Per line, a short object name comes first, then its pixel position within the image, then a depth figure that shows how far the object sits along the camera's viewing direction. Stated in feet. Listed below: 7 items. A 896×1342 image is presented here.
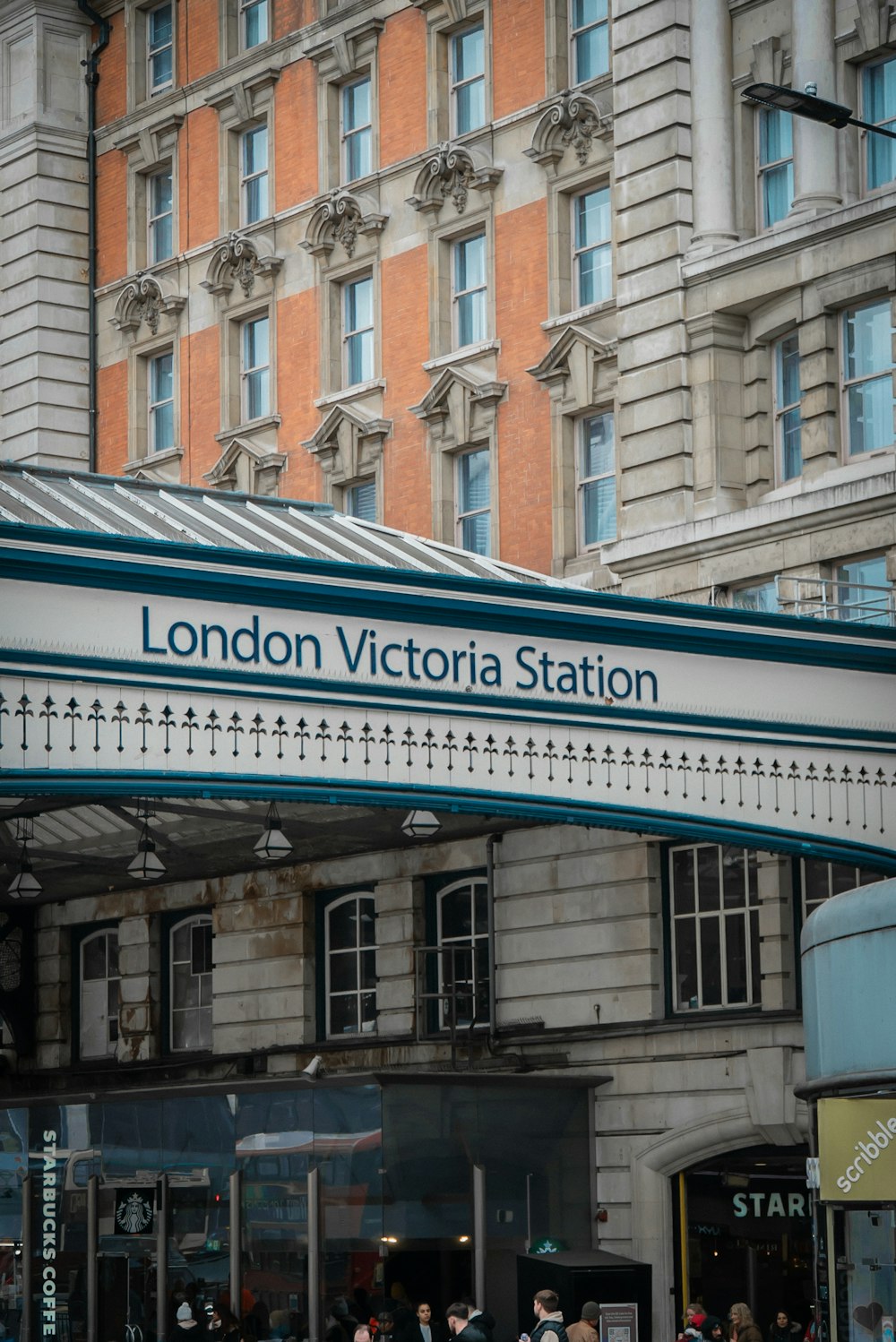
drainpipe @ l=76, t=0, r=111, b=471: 153.69
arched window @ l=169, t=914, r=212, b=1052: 128.26
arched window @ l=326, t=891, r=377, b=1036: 118.52
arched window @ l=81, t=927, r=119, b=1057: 134.72
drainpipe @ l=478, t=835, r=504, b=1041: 110.83
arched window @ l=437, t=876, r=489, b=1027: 112.57
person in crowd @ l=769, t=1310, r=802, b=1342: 93.04
